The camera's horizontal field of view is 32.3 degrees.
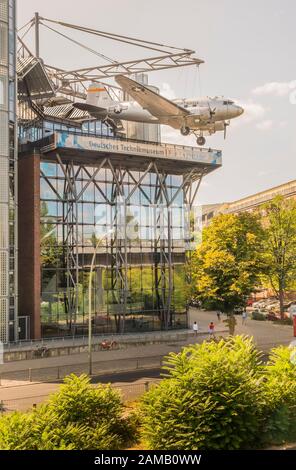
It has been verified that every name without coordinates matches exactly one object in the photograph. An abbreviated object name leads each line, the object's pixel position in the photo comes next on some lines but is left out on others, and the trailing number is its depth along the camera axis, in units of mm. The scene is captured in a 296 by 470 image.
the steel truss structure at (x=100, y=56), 41594
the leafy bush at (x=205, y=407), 11891
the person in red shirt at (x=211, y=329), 43516
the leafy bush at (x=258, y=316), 59094
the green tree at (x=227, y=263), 37125
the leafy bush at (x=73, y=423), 11381
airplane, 41619
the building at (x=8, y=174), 37938
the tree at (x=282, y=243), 53594
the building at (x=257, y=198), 60531
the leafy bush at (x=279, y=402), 12859
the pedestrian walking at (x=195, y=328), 45375
